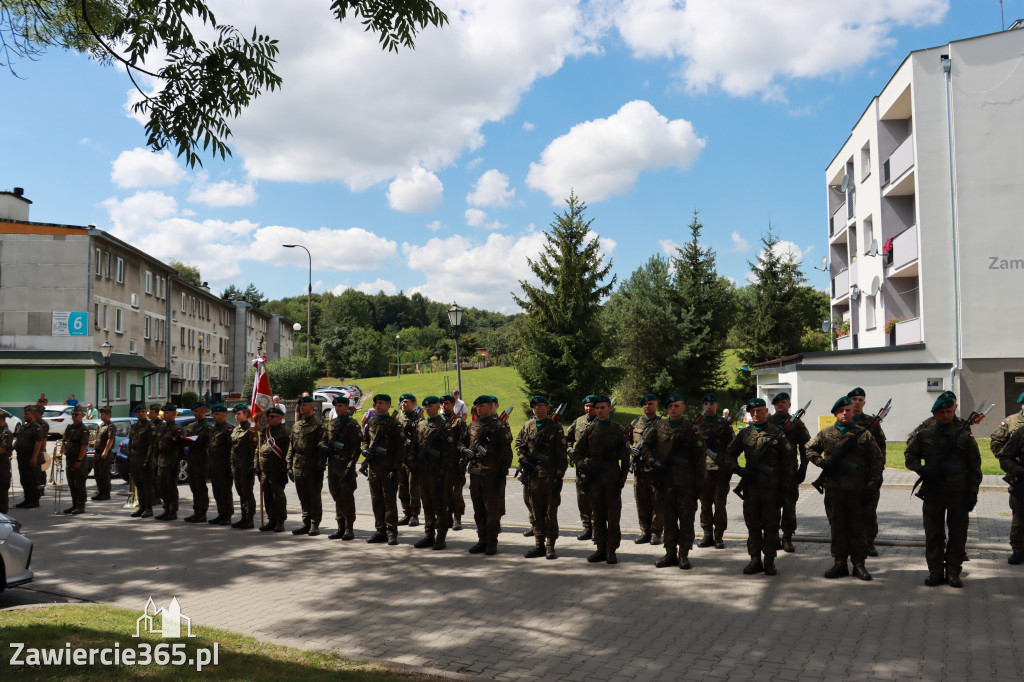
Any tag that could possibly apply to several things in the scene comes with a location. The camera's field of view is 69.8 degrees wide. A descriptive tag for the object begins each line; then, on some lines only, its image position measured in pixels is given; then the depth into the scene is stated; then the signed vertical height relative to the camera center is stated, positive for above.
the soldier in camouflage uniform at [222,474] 12.40 -1.57
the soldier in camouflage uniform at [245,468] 11.95 -1.43
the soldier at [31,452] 14.02 -1.30
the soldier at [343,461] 10.90 -1.21
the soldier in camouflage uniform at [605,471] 9.05 -1.18
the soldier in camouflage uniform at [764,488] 8.32 -1.31
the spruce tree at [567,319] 34.09 +2.74
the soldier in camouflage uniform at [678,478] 8.71 -1.23
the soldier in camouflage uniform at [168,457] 12.98 -1.35
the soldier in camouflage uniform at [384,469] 10.52 -1.29
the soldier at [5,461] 12.61 -1.35
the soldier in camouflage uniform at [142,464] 13.32 -1.50
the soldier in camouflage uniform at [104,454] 15.21 -1.49
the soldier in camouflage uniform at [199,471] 12.66 -1.54
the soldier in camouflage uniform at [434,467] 10.24 -1.26
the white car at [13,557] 7.54 -1.80
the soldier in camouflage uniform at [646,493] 10.05 -1.64
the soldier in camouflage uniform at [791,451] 8.72 -0.93
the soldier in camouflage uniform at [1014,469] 8.56 -1.14
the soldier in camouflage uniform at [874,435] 8.22 -0.77
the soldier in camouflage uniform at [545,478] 9.45 -1.31
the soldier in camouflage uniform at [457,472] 11.00 -1.42
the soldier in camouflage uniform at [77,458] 13.60 -1.40
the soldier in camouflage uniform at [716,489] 9.83 -1.53
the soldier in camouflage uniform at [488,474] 9.73 -1.29
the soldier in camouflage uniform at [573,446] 9.59 -0.97
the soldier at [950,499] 7.62 -1.32
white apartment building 24.02 +4.10
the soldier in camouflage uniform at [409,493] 11.97 -1.90
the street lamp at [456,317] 22.96 +1.94
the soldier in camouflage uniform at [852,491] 8.02 -1.29
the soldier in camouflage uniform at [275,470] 11.46 -1.40
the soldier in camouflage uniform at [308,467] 11.25 -1.32
